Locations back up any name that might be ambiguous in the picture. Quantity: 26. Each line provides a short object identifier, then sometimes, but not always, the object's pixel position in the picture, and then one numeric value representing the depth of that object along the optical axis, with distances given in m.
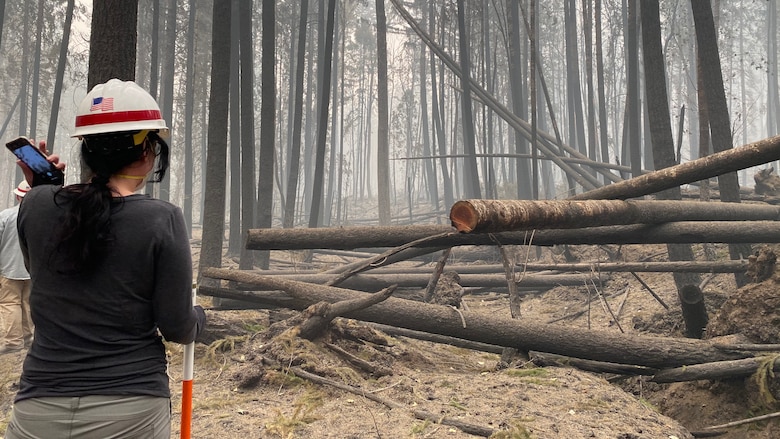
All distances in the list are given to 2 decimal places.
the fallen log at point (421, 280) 7.15
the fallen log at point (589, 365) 4.73
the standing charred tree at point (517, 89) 15.94
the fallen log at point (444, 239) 5.57
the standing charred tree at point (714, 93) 7.39
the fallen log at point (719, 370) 4.27
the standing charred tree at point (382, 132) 18.72
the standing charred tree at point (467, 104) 13.90
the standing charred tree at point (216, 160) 8.23
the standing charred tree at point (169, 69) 16.61
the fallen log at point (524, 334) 4.54
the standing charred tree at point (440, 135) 19.51
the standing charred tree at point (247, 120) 10.52
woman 1.50
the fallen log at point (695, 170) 4.69
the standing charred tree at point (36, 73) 19.80
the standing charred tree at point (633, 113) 10.13
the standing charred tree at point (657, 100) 7.90
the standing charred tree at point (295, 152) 12.74
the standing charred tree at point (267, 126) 10.68
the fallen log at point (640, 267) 6.84
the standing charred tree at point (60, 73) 13.59
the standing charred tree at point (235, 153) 13.04
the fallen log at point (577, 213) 3.98
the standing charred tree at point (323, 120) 12.24
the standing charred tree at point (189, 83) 19.52
